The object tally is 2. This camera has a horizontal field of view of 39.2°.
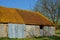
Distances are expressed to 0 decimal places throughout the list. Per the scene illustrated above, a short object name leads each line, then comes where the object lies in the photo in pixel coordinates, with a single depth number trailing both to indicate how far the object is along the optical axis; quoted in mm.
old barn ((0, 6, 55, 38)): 13908
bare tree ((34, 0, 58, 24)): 26234
